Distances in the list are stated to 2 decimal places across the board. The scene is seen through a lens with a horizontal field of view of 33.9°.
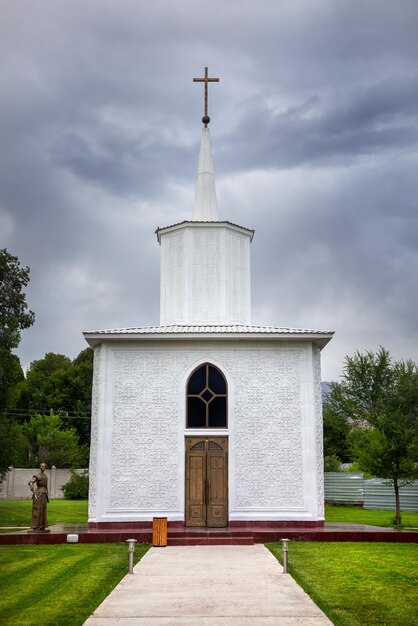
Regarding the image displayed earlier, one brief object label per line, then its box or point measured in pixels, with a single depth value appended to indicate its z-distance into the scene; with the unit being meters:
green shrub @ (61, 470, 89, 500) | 39.38
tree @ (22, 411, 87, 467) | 47.53
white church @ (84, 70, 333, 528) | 18.53
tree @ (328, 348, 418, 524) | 23.27
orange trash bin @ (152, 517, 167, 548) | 15.84
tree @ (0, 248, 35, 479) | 26.70
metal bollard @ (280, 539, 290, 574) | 11.72
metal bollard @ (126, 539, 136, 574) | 11.64
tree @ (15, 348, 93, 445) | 57.06
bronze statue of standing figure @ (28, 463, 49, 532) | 17.36
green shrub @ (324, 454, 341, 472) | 39.38
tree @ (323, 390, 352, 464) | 50.53
